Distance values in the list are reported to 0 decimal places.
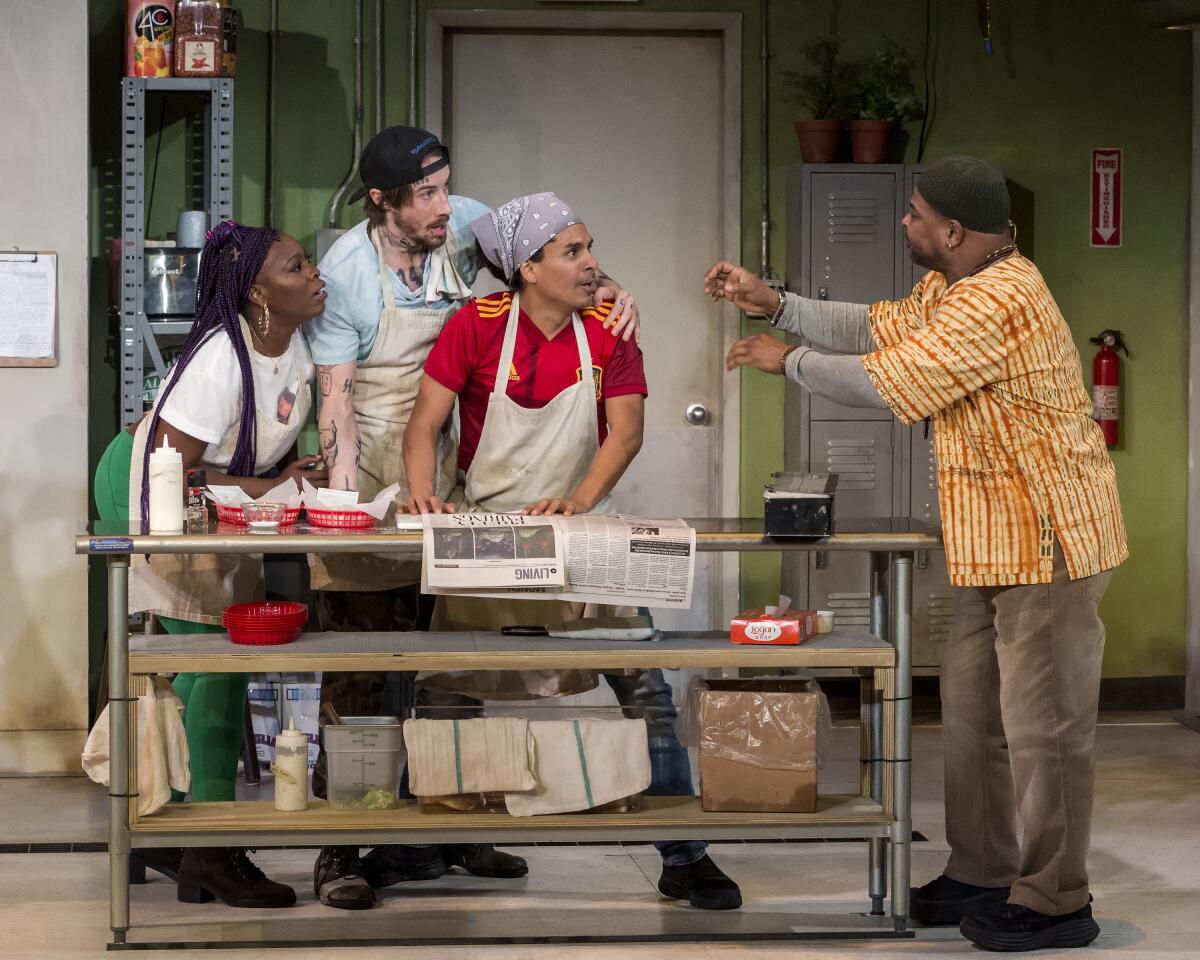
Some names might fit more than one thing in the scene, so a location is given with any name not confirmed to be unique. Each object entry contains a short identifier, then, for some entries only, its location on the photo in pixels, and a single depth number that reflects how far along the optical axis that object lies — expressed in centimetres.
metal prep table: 650
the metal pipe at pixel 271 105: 1129
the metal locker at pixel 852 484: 1126
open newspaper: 653
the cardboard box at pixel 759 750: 678
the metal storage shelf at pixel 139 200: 977
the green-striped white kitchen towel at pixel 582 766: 681
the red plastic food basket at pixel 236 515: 683
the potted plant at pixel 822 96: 1123
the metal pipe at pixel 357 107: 1132
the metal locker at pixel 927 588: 1132
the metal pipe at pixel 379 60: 1131
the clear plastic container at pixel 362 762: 694
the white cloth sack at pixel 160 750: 665
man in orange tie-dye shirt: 656
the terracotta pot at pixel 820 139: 1120
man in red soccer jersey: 745
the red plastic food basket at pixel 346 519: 669
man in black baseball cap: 768
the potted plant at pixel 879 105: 1120
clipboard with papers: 983
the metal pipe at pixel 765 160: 1158
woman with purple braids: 722
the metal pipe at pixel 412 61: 1133
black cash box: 662
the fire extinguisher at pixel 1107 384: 1184
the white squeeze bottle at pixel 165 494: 656
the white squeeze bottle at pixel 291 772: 685
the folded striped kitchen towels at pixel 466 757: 675
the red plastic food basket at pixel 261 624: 664
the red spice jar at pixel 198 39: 980
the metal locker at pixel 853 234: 1116
